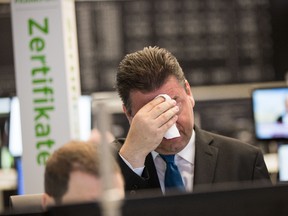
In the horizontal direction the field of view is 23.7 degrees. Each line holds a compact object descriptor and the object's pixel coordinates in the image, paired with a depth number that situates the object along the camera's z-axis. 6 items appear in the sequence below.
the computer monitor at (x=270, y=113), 5.64
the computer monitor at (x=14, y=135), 6.20
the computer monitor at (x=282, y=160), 5.17
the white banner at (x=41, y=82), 4.27
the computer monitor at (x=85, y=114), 6.18
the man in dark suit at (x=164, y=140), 2.29
